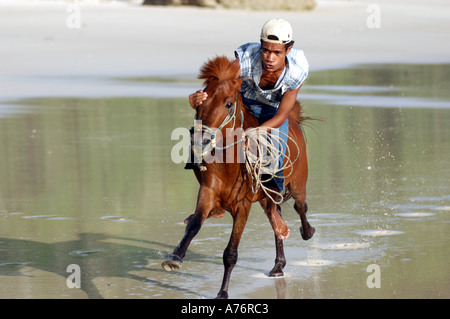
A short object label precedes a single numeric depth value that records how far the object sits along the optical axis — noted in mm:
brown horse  14125
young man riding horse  14961
